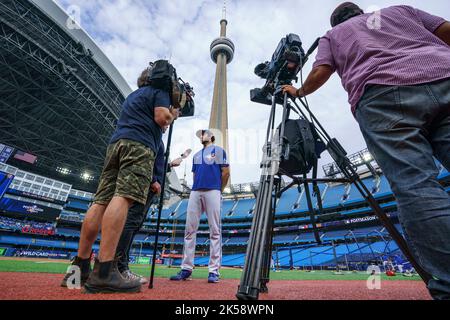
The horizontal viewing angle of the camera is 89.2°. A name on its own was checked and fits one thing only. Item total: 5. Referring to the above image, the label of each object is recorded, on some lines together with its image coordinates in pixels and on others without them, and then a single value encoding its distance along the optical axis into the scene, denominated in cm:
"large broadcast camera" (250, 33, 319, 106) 174
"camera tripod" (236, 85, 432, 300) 96
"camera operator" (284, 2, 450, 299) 82
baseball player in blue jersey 288
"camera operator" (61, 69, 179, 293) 143
